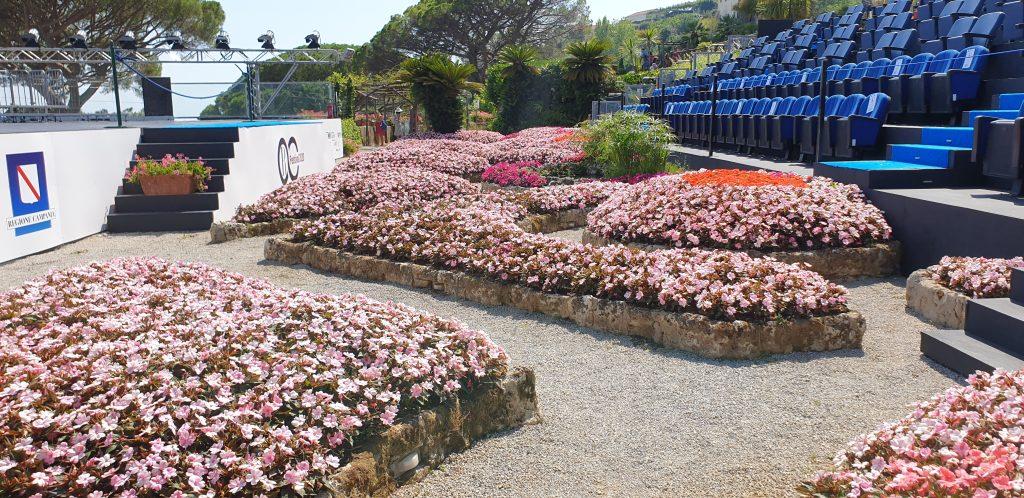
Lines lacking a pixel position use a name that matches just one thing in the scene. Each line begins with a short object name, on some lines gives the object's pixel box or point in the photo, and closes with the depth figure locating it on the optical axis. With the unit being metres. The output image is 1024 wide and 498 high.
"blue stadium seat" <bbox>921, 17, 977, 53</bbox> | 12.45
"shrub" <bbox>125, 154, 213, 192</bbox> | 11.50
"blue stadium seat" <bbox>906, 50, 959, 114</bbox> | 10.57
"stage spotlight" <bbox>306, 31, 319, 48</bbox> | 22.86
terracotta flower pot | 11.48
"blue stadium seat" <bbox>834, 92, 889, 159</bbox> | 10.20
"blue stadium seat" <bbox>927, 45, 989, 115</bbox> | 10.16
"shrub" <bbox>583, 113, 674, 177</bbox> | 12.53
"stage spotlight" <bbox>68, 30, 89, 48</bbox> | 22.77
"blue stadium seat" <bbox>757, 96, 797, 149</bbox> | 12.66
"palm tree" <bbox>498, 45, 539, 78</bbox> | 32.47
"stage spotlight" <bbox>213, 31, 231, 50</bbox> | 21.72
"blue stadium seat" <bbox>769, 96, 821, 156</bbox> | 11.87
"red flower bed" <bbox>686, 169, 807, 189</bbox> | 8.51
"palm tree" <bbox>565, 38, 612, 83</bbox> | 29.70
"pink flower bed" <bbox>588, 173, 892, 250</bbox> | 7.07
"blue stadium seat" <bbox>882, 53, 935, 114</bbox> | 11.01
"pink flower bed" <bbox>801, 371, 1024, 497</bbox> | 2.46
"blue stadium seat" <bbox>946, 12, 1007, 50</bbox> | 11.86
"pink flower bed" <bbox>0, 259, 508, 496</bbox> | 2.68
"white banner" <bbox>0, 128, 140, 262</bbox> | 9.11
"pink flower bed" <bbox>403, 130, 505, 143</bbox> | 25.39
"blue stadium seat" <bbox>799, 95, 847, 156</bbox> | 11.15
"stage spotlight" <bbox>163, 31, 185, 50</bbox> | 23.36
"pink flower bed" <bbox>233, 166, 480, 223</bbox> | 10.77
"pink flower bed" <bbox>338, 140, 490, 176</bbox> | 16.16
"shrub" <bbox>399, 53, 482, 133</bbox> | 26.92
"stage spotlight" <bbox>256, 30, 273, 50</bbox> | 21.95
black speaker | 23.00
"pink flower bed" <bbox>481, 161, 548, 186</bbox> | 13.85
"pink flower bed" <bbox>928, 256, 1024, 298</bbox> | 5.18
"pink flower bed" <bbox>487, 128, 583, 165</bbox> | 16.38
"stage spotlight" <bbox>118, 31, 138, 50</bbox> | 21.83
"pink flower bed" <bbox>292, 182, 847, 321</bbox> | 5.14
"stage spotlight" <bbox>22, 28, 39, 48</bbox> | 22.91
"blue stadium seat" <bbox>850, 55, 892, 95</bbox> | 11.88
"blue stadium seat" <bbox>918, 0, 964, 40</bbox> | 14.24
